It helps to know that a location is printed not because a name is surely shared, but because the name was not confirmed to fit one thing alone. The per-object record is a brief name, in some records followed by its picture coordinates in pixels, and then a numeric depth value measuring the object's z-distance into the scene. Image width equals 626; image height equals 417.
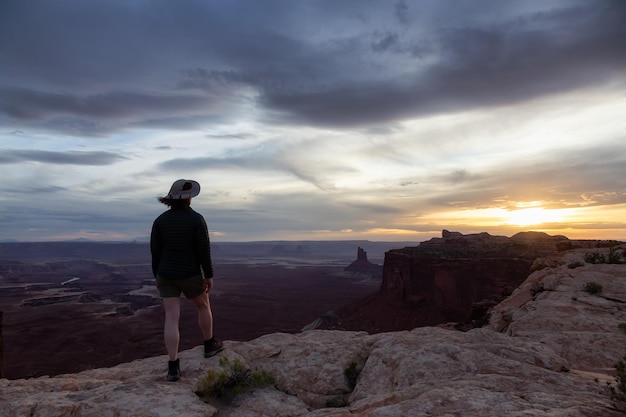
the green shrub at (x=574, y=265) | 11.44
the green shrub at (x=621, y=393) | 3.11
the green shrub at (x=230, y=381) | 4.25
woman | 4.78
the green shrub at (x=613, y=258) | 11.12
